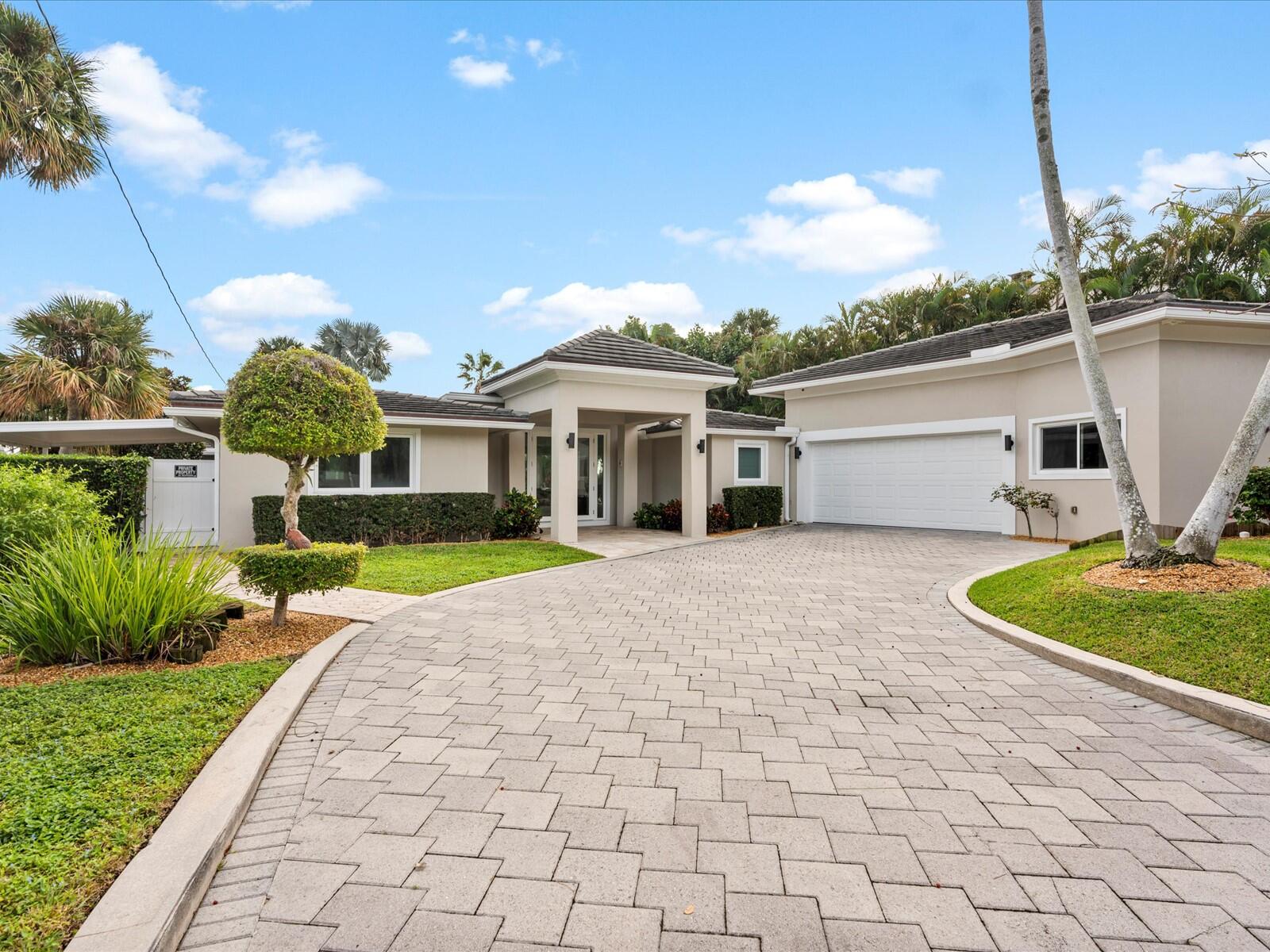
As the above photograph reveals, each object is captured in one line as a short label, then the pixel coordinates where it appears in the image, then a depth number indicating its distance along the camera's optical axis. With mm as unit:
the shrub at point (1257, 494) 9773
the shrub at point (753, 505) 16562
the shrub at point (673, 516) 16422
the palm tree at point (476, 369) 38188
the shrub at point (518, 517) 14109
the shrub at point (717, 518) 16375
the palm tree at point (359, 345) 29062
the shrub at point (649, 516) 16852
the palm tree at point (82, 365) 15820
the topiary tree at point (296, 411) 6070
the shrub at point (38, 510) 6070
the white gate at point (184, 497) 12273
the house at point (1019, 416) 10875
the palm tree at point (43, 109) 13047
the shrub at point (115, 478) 10844
